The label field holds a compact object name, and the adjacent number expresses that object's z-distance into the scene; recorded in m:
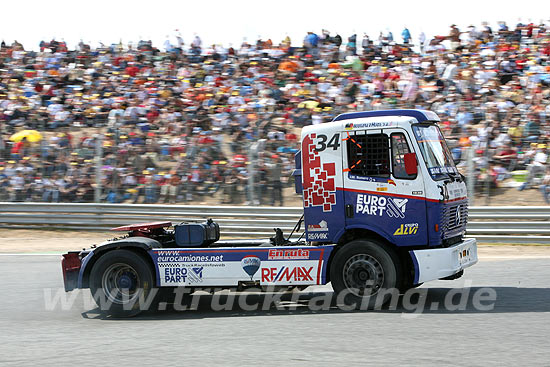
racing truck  16.42
